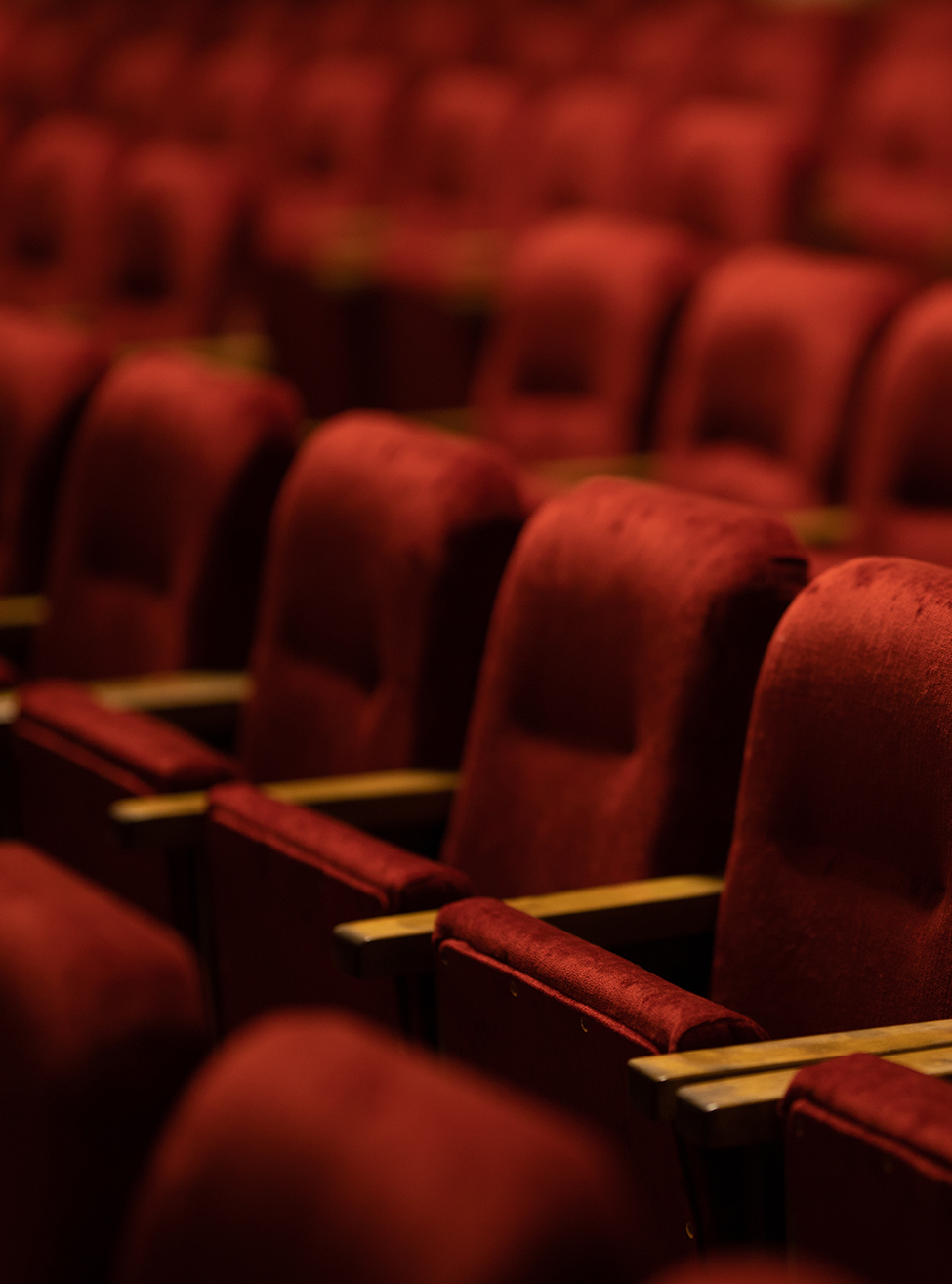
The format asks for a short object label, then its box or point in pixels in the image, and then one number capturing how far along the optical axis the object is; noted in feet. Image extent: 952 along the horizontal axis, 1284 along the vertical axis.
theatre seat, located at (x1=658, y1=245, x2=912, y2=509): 16.05
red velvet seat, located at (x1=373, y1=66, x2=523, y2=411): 23.12
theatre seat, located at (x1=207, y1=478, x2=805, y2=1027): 12.09
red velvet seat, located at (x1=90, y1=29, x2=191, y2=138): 31.72
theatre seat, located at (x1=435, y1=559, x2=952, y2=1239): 11.14
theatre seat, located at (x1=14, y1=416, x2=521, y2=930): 13.14
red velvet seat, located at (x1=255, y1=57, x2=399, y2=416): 24.87
